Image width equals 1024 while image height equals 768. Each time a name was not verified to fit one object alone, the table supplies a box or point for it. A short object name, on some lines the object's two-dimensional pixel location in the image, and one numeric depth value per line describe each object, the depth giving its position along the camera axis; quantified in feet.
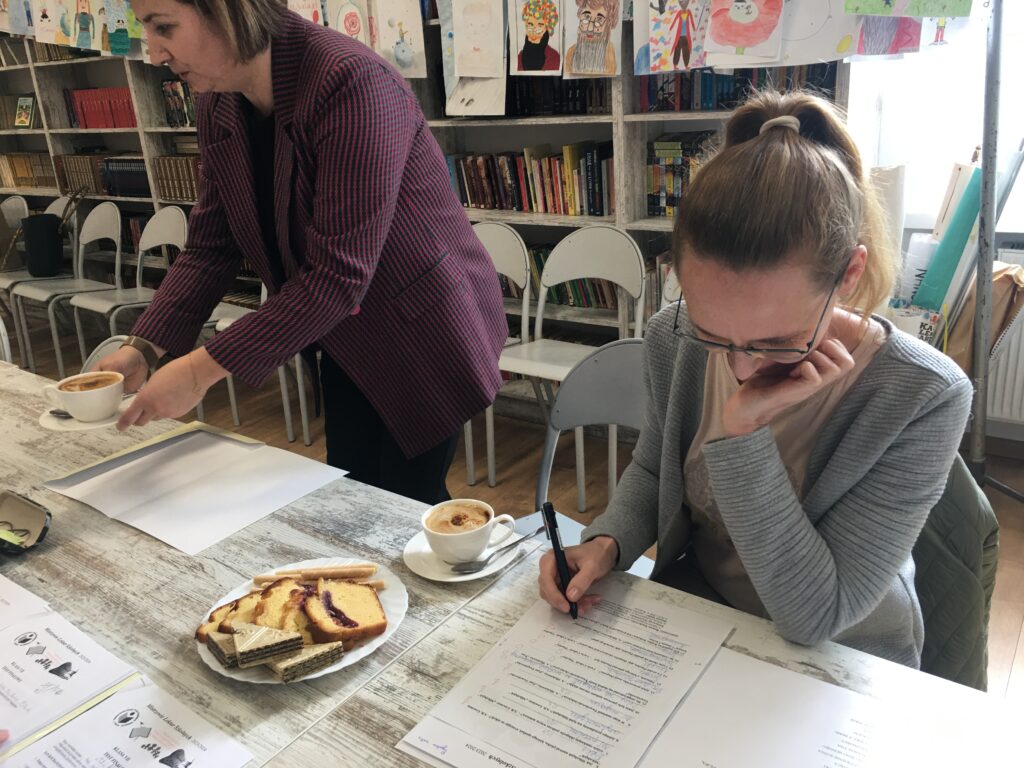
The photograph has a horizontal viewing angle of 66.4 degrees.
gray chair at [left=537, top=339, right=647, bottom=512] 4.54
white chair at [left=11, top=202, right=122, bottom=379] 12.84
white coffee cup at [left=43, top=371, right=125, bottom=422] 4.01
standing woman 3.70
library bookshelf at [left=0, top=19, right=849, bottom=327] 8.38
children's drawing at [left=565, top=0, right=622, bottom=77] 7.73
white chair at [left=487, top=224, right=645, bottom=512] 8.18
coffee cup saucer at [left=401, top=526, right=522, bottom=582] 2.98
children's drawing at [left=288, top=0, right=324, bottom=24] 9.85
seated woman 2.49
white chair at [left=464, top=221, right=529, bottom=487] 9.02
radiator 7.80
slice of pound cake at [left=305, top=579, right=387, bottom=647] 2.61
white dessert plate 2.50
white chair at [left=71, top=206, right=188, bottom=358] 11.77
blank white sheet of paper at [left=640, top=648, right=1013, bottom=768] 2.08
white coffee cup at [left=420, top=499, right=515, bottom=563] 2.93
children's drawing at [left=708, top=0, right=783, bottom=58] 6.69
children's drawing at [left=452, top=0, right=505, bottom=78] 8.48
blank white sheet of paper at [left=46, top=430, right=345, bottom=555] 3.48
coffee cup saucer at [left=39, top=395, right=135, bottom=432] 4.13
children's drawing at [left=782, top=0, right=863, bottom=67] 6.46
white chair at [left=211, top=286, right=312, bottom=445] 10.01
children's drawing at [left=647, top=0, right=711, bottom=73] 7.16
